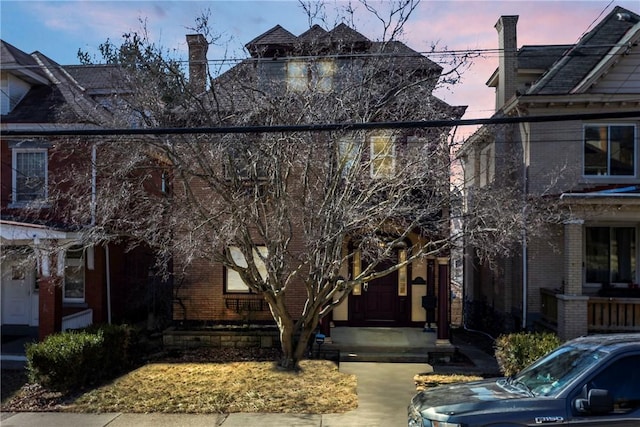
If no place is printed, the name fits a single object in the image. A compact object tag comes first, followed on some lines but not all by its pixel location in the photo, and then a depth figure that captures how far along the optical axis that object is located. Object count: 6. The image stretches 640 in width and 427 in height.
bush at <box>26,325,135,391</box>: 9.73
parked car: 4.82
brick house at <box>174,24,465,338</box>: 13.27
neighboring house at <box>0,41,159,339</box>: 12.23
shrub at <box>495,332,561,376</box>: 9.59
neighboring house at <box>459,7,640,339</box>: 13.74
